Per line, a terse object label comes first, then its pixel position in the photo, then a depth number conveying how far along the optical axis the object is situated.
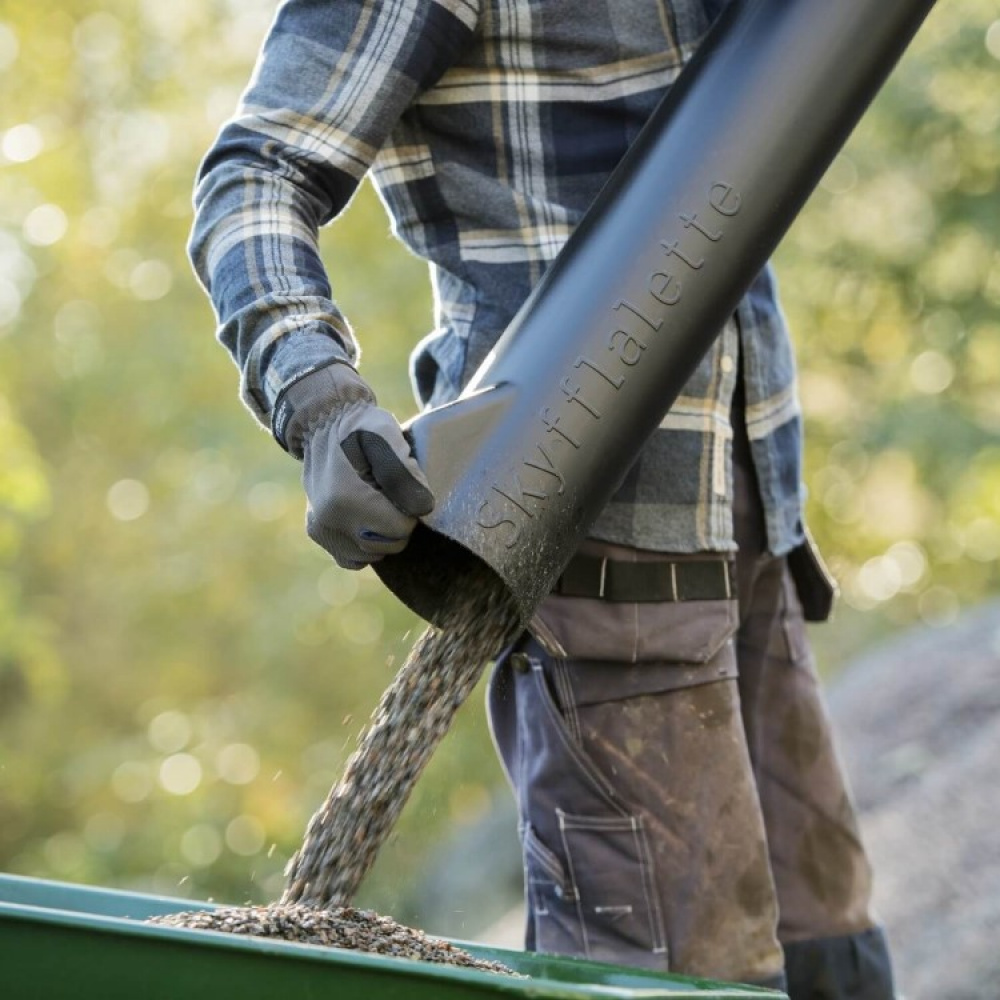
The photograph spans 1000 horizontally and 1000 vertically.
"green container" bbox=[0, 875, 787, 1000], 2.81
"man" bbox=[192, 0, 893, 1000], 3.29
